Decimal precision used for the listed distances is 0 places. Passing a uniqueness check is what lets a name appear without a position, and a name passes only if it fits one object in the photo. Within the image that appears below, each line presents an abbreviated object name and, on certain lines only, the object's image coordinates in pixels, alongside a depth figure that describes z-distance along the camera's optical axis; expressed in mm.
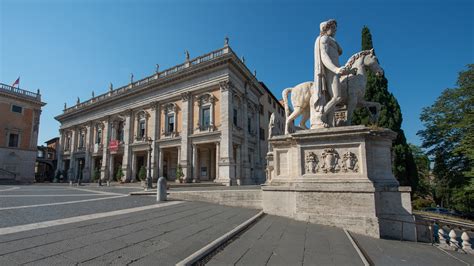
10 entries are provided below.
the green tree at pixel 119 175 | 28689
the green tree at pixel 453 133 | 19656
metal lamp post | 16962
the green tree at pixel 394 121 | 16797
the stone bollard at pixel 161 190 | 9873
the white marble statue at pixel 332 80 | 6785
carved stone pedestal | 5668
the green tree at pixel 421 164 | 28719
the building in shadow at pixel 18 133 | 36000
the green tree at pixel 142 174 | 24734
